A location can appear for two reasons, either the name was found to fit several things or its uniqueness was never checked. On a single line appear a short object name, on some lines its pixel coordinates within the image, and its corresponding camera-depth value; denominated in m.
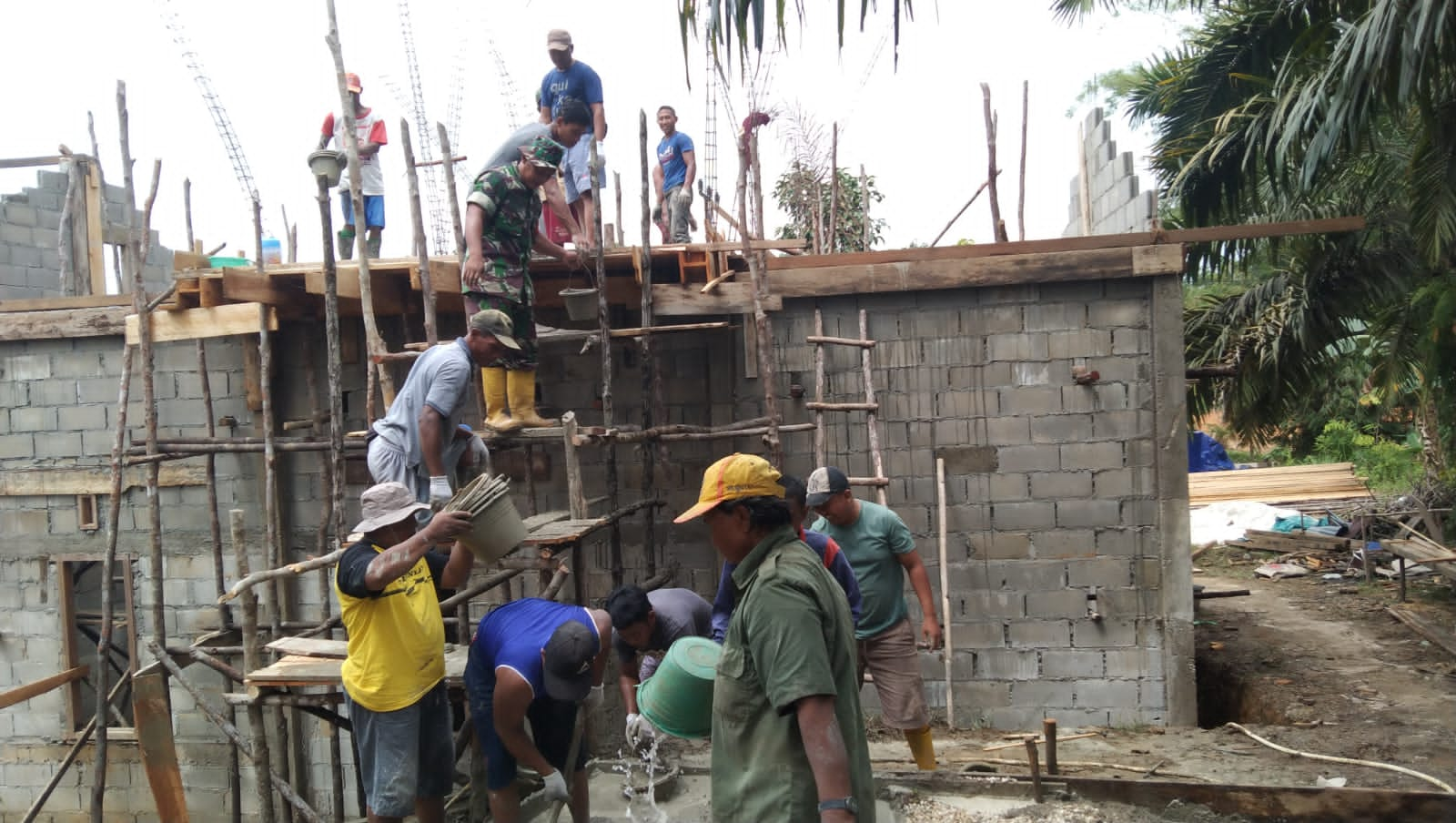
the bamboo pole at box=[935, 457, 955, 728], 7.02
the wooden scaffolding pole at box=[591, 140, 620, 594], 6.68
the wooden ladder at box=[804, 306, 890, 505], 6.71
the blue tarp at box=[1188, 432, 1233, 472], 20.06
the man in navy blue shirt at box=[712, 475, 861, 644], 4.56
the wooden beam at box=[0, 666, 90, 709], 7.60
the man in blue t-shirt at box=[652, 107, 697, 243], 8.90
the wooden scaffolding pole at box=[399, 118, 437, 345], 6.31
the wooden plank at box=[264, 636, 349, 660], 5.06
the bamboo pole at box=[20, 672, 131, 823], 7.47
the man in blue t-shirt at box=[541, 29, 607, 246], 7.34
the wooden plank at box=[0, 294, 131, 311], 7.99
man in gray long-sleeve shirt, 5.10
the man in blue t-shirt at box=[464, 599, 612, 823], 4.22
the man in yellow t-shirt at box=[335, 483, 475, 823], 4.32
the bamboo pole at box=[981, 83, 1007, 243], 7.60
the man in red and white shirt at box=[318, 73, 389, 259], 8.77
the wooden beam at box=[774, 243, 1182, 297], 6.96
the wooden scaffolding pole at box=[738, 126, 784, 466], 6.75
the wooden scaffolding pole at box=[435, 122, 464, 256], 6.57
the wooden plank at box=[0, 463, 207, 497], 8.12
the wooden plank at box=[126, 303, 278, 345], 7.18
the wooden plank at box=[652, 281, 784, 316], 7.08
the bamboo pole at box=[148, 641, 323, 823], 5.65
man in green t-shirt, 5.53
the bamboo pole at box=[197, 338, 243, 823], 7.64
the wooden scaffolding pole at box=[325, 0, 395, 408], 6.36
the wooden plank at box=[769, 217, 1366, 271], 6.95
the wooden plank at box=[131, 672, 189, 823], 5.80
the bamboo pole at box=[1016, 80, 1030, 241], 8.10
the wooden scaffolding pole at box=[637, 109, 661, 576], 7.12
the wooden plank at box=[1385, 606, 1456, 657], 8.43
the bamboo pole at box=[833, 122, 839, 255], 8.77
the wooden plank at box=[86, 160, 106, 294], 10.18
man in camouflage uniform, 5.79
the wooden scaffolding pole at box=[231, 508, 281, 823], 5.70
